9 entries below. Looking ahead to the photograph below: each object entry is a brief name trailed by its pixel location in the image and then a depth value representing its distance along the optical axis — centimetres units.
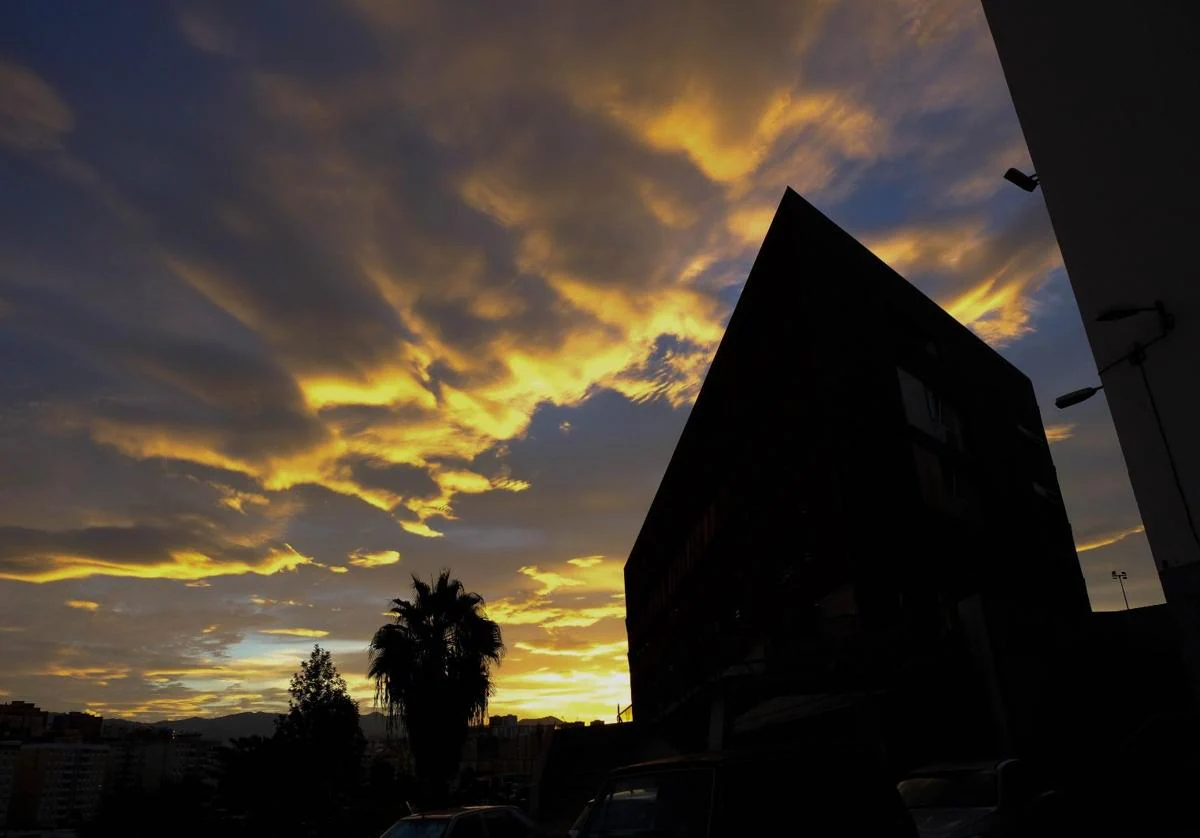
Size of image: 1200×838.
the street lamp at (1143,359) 1118
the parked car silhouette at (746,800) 497
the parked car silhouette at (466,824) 1054
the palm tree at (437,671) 2903
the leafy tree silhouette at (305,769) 2469
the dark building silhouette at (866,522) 1655
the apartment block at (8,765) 15854
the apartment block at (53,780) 15625
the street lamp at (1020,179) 1423
